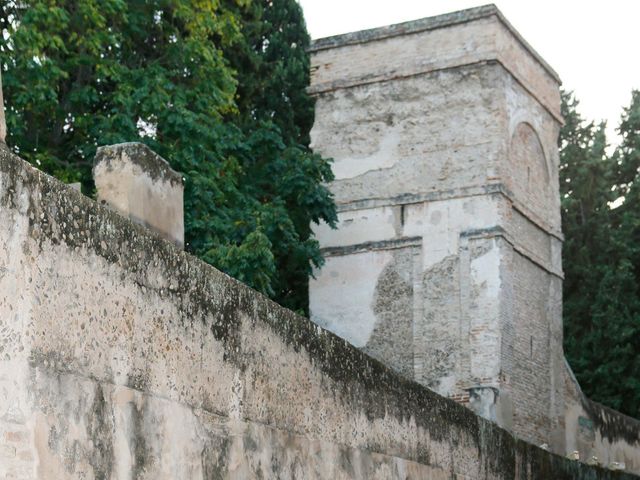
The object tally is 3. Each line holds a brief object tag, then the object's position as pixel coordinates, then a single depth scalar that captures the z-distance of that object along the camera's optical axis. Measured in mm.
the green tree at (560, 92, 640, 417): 24141
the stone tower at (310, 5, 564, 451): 19438
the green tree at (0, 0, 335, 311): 15703
